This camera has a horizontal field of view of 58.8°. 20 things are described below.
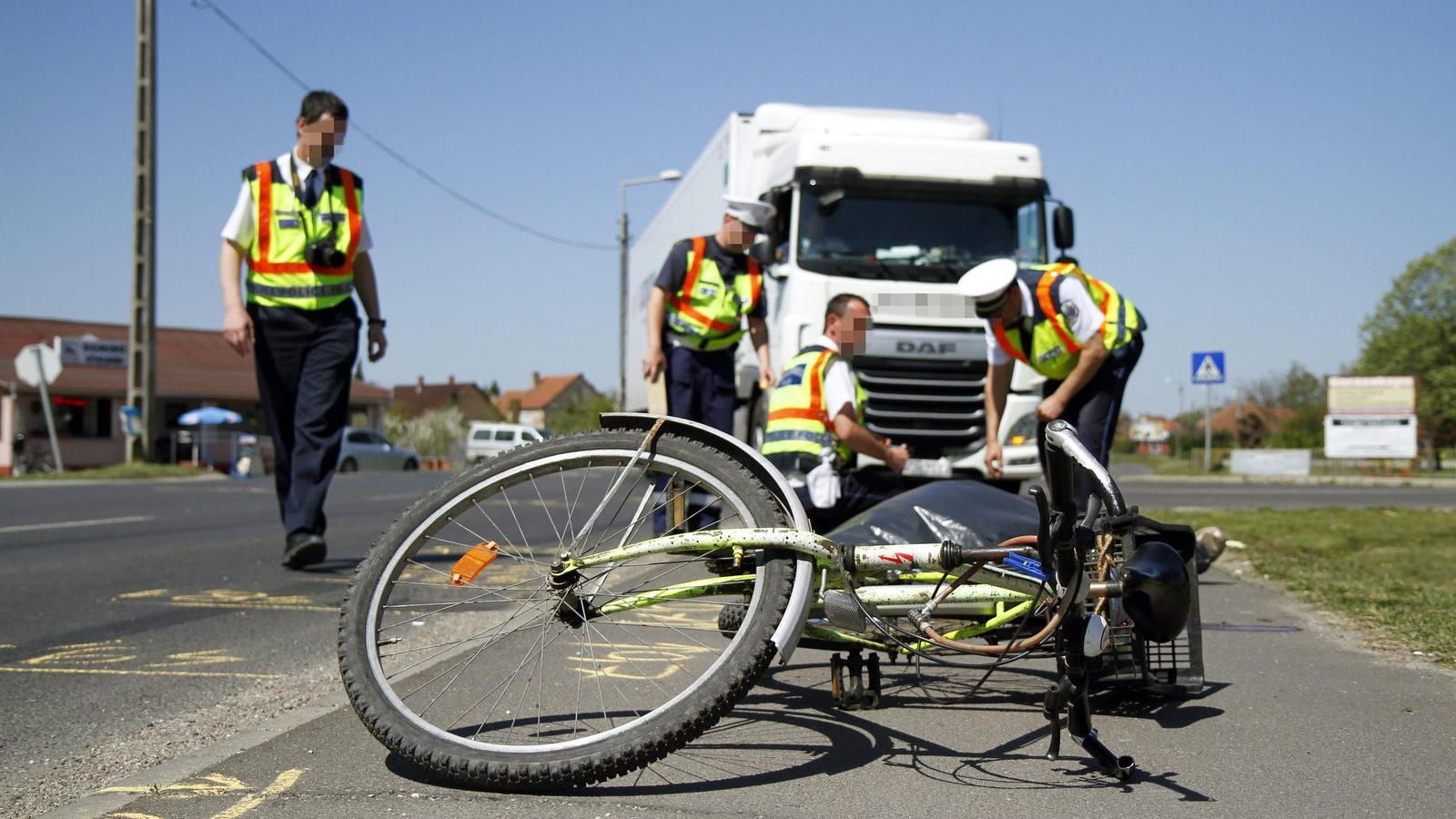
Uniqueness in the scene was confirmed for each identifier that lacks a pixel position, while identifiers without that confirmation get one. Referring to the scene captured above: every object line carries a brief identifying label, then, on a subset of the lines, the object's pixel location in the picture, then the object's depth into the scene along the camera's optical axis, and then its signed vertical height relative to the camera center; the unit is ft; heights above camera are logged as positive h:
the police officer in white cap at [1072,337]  17.34 +1.36
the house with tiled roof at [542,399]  435.94 +13.37
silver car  139.95 -1.95
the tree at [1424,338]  240.94 +19.09
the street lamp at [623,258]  70.69 +18.61
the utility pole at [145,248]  79.46 +11.65
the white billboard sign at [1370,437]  124.77 -0.01
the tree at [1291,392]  299.17 +10.55
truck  33.99 +4.87
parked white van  166.30 +0.03
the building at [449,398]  395.46 +12.01
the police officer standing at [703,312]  22.36 +2.16
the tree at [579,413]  227.10 +4.52
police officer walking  21.15 +2.43
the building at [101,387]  151.74 +6.25
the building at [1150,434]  414.41 +0.97
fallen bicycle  9.20 -1.19
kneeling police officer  20.38 +0.26
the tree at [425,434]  249.75 +0.40
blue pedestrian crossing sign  92.32 +4.90
